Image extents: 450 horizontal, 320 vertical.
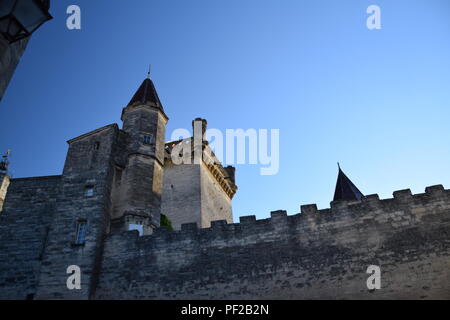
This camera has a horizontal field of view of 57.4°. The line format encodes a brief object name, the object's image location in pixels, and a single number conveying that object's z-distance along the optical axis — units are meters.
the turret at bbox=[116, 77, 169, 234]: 15.70
